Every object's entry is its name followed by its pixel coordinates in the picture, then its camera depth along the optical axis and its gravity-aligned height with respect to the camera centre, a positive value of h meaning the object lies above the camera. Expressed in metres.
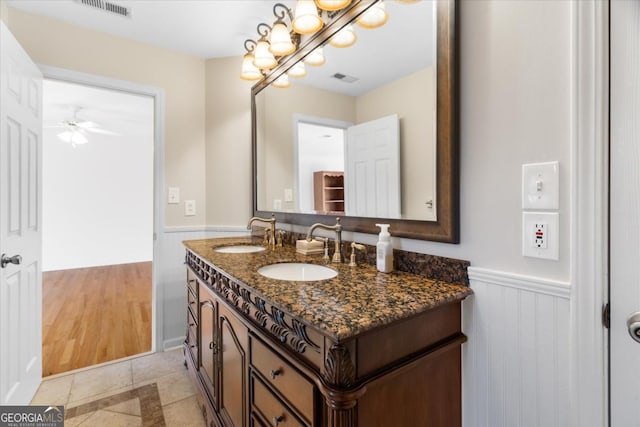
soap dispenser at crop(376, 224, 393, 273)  1.13 -0.14
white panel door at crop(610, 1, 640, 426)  0.68 +0.01
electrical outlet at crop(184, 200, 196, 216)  2.50 +0.03
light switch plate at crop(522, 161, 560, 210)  0.78 +0.07
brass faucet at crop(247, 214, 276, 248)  1.91 -0.13
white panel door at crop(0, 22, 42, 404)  1.43 -0.06
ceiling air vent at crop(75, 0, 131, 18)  1.87 +1.27
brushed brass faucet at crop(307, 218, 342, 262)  1.38 -0.14
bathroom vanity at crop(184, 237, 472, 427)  0.70 -0.37
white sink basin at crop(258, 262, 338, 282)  1.29 -0.26
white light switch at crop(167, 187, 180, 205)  2.42 +0.12
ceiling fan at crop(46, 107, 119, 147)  4.27 +1.22
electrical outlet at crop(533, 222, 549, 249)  0.80 -0.06
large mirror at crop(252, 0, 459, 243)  1.01 +0.36
